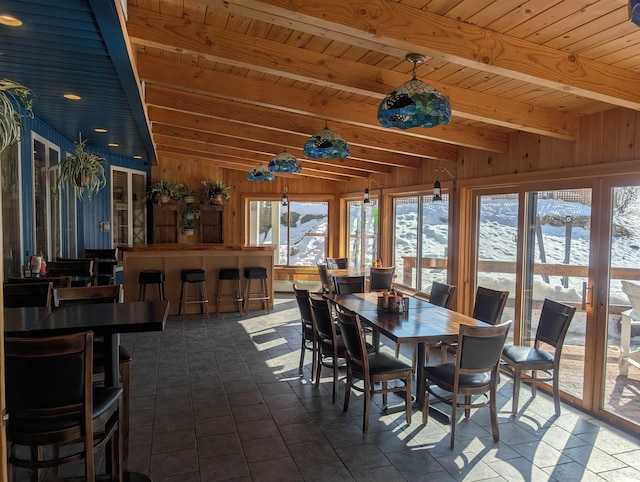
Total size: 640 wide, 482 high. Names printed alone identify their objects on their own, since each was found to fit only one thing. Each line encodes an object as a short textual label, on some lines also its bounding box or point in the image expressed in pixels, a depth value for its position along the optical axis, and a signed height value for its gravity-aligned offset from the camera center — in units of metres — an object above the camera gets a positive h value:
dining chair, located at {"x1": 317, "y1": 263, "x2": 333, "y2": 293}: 6.93 -0.78
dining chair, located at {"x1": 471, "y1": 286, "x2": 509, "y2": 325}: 4.18 -0.74
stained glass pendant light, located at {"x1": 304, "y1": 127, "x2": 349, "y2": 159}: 4.03 +0.69
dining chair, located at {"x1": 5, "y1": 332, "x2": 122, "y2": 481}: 1.87 -0.71
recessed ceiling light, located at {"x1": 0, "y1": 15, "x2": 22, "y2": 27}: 2.43 +1.08
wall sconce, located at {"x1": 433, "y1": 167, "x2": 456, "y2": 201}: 5.39 +0.41
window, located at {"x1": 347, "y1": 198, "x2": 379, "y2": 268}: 8.45 -0.14
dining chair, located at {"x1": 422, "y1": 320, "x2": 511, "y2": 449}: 3.09 -1.00
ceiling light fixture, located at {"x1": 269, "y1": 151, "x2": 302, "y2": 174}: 5.28 +0.70
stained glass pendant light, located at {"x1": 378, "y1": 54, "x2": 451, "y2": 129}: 2.52 +0.65
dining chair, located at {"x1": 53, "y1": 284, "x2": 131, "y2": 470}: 3.24 -0.51
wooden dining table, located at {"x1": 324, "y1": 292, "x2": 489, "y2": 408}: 3.34 -0.78
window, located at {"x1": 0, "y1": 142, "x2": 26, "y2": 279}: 4.36 +0.10
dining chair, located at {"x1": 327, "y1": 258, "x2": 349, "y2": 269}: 8.09 -0.67
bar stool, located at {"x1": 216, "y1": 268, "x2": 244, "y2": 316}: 7.32 -0.99
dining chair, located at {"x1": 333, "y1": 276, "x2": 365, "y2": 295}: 5.69 -0.73
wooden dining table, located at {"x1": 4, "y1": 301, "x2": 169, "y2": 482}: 2.31 -0.52
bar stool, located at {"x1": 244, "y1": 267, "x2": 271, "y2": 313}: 7.42 -1.04
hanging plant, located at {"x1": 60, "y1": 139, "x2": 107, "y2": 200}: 5.31 +0.64
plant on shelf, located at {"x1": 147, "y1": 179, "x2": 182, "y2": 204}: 9.10 +0.64
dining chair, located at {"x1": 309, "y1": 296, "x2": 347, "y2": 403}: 3.85 -0.95
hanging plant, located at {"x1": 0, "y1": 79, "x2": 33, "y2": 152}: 2.73 +0.65
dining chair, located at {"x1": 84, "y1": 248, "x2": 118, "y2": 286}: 6.05 -0.53
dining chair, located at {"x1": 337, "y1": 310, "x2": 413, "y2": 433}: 3.38 -1.07
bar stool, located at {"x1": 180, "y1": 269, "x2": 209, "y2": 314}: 7.04 -0.98
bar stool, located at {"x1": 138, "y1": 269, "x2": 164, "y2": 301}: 6.77 -0.82
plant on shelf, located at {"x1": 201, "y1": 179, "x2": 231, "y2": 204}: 9.44 +0.65
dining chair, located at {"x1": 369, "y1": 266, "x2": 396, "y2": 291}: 6.45 -0.75
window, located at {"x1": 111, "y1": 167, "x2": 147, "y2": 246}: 8.66 +0.35
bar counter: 7.11 -0.61
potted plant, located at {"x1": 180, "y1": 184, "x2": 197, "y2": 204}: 9.39 +0.61
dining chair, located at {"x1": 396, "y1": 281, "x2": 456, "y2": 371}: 4.51 -0.74
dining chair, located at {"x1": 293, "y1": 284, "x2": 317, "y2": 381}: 4.33 -0.97
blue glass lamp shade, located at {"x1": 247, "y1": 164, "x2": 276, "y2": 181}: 7.34 +0.81
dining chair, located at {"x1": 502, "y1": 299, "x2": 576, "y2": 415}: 3.72 -1.07
